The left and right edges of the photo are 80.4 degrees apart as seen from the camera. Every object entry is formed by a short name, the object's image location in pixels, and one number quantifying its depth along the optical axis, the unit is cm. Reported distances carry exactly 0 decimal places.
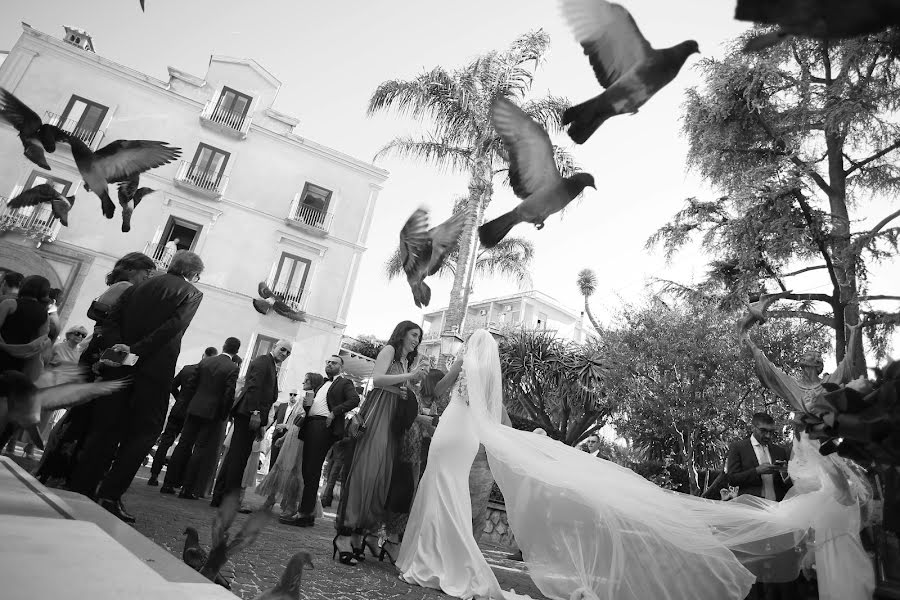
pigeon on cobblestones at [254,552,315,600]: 140
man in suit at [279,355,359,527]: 518
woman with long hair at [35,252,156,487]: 420
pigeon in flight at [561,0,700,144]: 132
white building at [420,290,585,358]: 4791
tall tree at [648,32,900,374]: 1031
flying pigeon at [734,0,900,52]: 76
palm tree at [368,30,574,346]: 1547
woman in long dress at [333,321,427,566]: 382
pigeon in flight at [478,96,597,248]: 170
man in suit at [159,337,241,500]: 568
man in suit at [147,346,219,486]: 639
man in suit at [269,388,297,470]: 823
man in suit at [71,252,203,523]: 336
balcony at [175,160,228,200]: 2069
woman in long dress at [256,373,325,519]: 589
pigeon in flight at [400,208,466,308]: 347
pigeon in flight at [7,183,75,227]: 531
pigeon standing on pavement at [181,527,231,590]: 159
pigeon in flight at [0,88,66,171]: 349
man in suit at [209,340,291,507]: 524
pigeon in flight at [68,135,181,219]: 364
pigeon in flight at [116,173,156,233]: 405
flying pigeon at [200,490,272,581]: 146
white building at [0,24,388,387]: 1895
